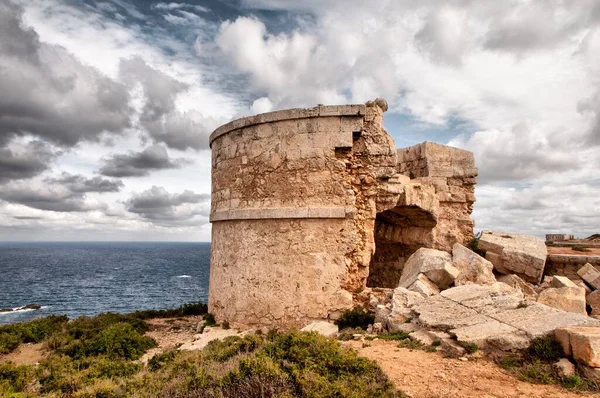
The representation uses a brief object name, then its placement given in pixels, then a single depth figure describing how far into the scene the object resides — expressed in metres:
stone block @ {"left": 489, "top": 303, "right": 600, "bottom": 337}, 4.98
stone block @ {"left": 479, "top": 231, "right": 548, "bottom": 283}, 8.95
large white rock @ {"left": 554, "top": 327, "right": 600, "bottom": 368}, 4.16
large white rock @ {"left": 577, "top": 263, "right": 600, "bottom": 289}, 8.60
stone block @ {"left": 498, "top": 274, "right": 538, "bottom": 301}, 8.38
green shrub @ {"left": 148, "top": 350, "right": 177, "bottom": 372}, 6.69
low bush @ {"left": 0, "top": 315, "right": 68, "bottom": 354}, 9.14
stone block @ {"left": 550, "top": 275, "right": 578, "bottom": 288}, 8.10
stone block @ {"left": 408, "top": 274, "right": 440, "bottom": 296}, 7.28
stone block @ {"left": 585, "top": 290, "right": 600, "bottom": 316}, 7.98
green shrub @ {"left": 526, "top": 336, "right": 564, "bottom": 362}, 4.57
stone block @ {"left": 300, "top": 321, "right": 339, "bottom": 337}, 6.89
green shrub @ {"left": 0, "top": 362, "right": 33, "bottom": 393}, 6.03
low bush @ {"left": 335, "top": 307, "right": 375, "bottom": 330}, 7.51
